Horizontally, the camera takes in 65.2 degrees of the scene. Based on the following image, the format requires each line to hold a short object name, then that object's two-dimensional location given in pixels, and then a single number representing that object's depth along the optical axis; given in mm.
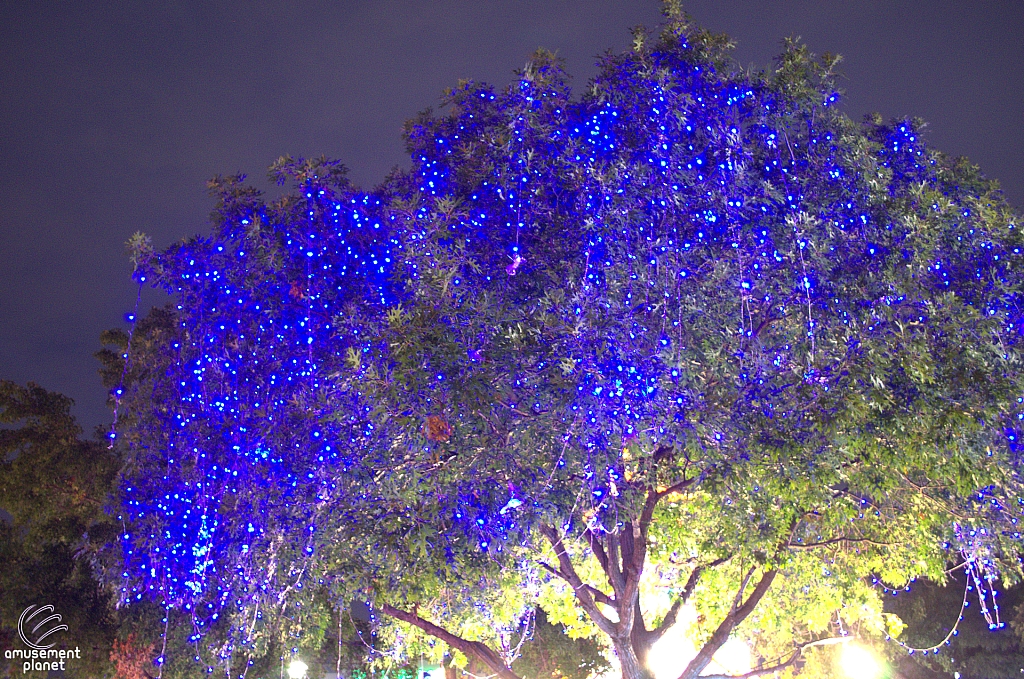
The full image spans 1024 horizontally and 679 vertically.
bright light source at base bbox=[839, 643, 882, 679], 18297
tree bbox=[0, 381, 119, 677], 16531
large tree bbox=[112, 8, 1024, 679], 7293
